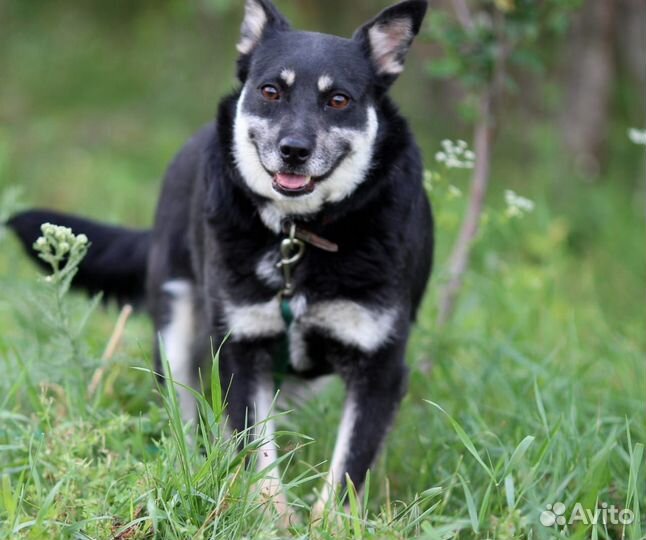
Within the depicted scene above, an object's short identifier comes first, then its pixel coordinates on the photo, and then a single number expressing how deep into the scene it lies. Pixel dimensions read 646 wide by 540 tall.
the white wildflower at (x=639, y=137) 7.27
